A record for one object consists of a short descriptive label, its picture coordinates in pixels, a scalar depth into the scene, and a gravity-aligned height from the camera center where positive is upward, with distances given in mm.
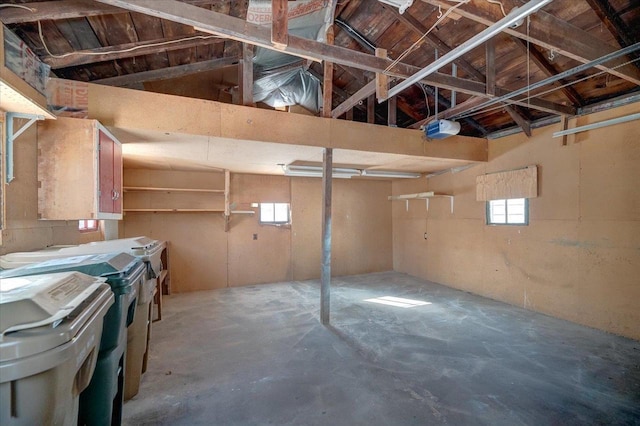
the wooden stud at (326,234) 3590 -284
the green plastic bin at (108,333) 1436 -654
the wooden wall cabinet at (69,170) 2279 +346
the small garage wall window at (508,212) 4188 -11
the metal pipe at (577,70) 2165 +1224
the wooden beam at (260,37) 1768 +1259
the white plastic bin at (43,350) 787 -413
